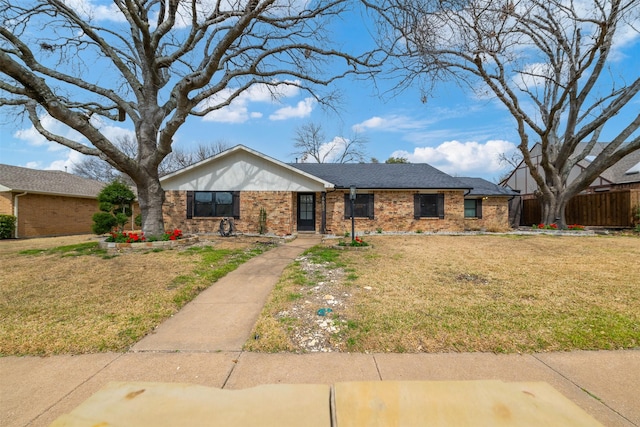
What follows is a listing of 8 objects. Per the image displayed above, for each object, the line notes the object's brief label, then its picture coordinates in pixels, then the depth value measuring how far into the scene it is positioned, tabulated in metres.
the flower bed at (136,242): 9.16
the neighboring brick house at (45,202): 14.49
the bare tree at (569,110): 11.69
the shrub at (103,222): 12.31
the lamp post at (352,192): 10.13
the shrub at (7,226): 13.74
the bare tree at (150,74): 9.00
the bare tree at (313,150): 33.94
